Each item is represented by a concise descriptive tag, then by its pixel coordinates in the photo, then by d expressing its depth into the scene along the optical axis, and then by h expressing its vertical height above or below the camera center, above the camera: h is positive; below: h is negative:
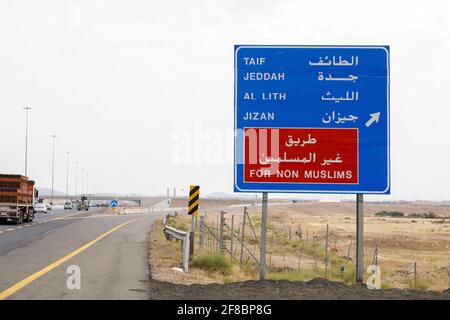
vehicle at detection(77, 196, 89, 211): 101.94 -2.67
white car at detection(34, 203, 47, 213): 78.75 -2.52
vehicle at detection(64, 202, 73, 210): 114.12 -3.23
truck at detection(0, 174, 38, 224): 39.25 -0.63
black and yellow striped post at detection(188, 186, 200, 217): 21.80 -0.35
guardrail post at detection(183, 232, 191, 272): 15.55 -1.61
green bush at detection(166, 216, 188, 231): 36.66 -2.19
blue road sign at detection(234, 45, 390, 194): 13.70 +1.92
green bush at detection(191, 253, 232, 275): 16.17 -1.95
